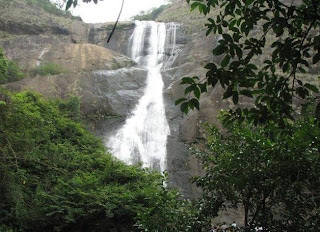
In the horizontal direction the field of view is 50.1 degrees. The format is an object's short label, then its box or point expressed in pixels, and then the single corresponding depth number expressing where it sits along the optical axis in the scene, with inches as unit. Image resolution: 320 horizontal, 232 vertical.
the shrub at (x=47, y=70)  893.2
